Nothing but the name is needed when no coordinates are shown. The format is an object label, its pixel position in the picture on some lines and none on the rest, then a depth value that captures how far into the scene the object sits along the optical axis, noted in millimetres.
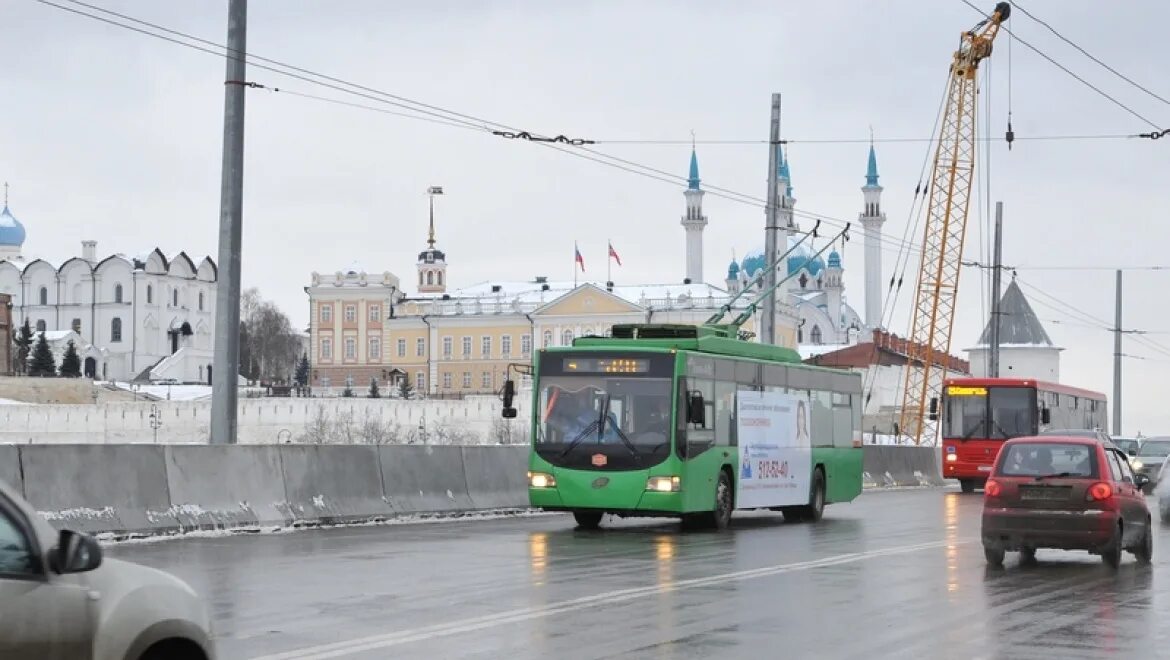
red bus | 48125
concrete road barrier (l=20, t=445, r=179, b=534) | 20641
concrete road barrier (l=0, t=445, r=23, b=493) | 20047
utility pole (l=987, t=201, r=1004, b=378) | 67038
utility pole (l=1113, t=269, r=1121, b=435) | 79188
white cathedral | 149375
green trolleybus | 25359
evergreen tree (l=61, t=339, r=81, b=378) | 132625
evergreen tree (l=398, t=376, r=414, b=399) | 136375
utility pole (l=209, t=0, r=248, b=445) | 24453
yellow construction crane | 74188
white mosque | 176500
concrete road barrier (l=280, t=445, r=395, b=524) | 25219
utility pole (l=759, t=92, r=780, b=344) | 39031
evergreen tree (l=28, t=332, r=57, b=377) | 129625
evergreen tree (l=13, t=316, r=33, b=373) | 136875
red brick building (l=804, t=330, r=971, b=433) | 129500
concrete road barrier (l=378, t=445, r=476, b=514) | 27719
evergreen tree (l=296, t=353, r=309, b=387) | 170800
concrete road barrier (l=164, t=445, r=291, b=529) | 22891
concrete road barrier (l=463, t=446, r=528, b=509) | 30281
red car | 19141
